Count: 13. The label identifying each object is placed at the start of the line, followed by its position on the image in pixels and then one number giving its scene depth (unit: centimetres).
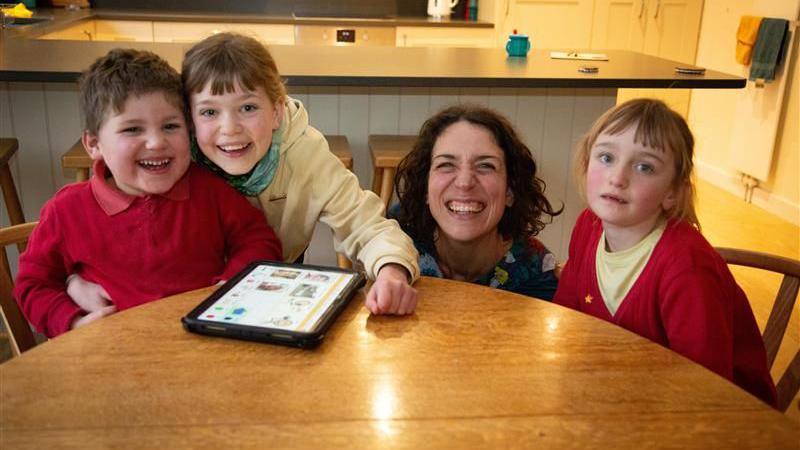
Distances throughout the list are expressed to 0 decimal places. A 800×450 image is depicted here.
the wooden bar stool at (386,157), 256
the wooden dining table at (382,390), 83
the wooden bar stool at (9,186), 241
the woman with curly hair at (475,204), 160
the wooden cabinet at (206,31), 461
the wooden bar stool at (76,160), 228
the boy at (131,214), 136
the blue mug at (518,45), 320
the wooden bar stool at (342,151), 252
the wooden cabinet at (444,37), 479
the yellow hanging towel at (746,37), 417
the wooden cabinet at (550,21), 488
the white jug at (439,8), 498
